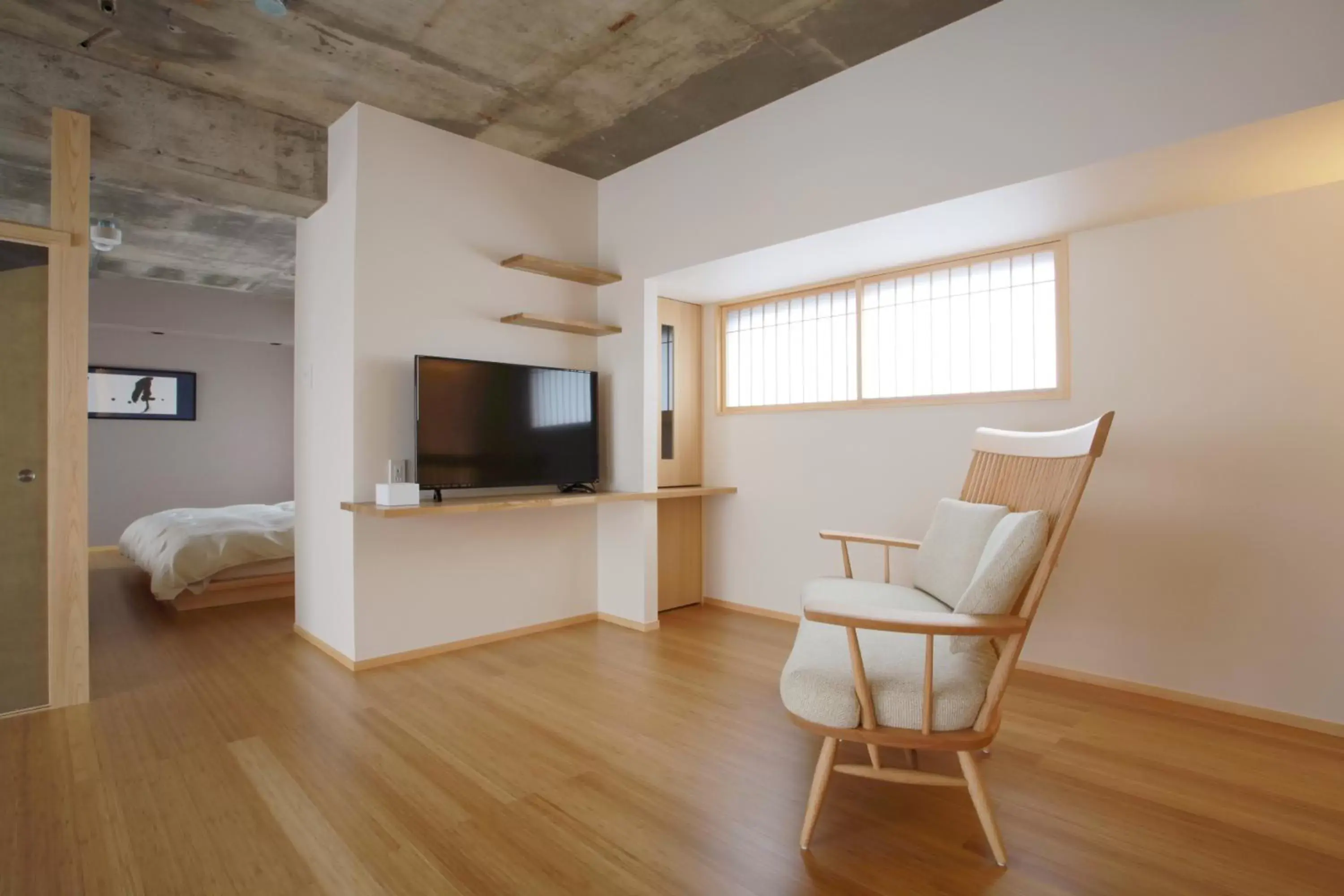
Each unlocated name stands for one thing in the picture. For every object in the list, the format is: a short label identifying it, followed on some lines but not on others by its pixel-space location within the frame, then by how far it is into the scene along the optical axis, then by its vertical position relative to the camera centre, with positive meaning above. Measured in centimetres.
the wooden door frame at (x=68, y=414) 275 +16
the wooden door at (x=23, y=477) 267 -10
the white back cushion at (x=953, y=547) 235 -37
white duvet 432 -64
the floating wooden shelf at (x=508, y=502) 302 -26
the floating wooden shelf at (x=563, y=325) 374 +74
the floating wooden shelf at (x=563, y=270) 370 +106
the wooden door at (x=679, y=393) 452 +39
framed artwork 689 +62
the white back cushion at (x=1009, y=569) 169 -31
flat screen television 335 +14
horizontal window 331 +65
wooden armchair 162 -59
